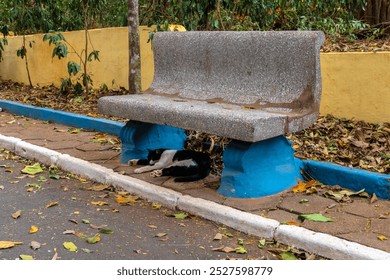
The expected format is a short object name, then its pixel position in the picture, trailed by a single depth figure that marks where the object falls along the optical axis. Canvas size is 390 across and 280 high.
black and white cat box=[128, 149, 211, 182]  4.48
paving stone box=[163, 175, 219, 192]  4.30
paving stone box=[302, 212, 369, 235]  3.38
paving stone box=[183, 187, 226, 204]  3.98
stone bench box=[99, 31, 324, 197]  3.90
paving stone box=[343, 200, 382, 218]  3.64
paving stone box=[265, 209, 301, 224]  3.57
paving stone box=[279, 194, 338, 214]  3.75
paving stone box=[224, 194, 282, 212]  3.79
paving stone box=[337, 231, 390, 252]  3.13
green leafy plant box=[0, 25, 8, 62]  9.49
